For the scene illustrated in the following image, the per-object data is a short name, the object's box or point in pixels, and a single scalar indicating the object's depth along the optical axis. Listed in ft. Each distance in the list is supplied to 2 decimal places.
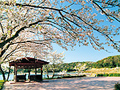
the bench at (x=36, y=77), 50.42
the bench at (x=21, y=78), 49.44
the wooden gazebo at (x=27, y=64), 48.09
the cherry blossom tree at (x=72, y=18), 16.47
